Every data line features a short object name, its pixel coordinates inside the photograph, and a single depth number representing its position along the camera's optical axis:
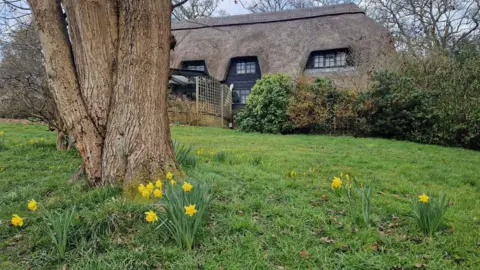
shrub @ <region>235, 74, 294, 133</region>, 14.24
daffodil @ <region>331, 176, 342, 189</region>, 3.10
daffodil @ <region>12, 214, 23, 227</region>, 2.29
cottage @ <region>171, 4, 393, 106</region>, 19.02
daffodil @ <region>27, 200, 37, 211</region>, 2.41
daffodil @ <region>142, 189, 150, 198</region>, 2.65
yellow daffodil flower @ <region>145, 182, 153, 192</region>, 2.66
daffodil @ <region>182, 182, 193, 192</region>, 2.56
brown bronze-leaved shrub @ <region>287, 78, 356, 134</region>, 13.09
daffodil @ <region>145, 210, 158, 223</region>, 2.31
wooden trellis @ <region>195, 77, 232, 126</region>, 17.52
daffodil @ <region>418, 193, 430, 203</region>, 2.55
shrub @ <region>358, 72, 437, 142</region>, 11.59
